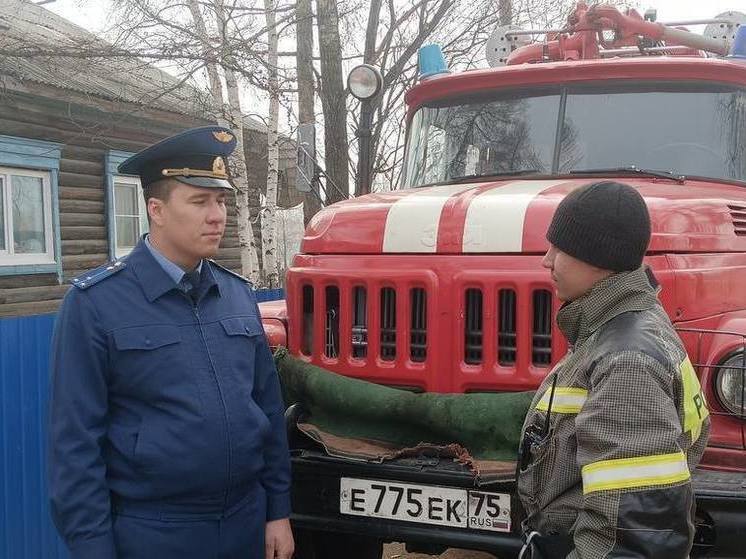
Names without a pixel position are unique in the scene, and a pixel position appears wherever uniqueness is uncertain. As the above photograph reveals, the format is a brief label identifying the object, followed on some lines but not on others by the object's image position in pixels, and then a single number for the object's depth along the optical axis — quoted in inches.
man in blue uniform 87.7
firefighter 65.0
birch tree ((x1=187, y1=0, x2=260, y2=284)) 367.6
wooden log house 394.9
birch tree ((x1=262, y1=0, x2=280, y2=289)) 359.9
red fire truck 114.3
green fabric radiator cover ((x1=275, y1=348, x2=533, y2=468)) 115.4
